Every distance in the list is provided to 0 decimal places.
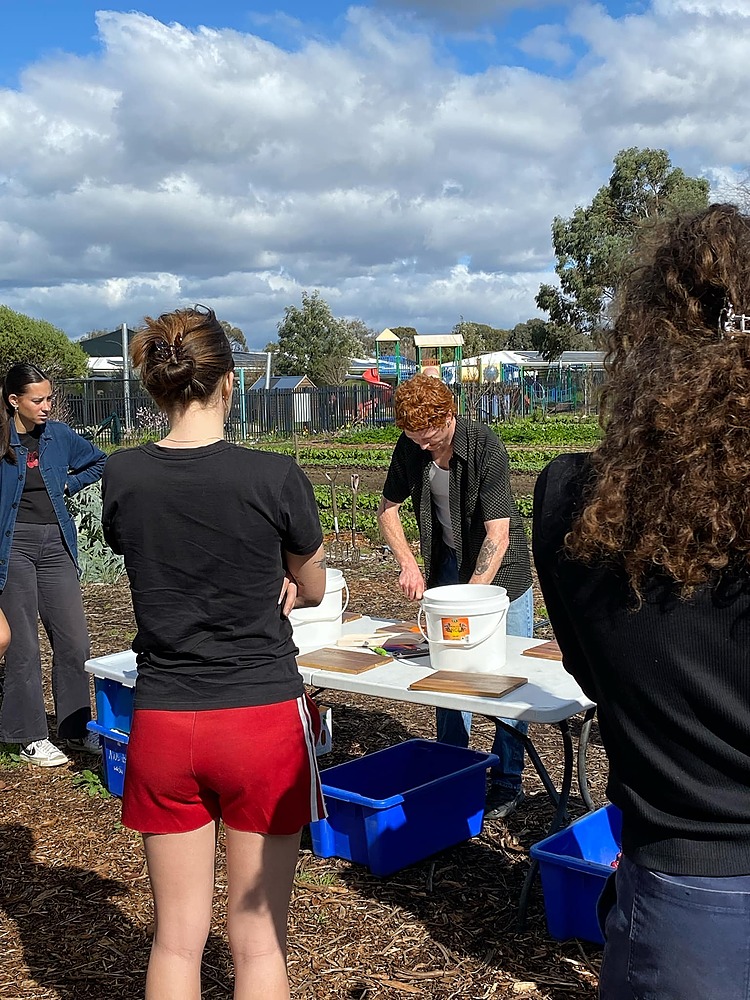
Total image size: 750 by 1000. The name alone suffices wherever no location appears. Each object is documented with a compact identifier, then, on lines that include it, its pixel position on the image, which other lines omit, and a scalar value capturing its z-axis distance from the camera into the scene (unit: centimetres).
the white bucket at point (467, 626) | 352
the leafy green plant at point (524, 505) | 1272
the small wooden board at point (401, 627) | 442
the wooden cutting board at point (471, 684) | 334
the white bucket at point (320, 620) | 409
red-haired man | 400
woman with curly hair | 126
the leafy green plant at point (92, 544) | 905
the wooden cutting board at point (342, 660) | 378
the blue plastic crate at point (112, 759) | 453
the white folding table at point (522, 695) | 322
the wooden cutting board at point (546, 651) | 380
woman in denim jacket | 488
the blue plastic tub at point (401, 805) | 370
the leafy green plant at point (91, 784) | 466
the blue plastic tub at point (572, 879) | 310
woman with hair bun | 218
